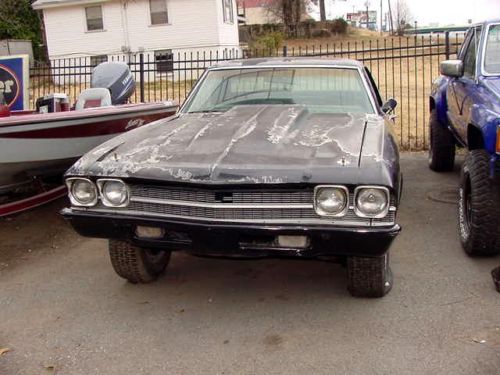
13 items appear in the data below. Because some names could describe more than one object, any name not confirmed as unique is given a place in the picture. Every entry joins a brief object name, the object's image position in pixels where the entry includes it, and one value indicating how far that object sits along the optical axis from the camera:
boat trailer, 6.39
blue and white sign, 7.15
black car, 3.28
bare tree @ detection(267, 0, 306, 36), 44.03
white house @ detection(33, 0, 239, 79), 25.48
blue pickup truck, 4.24
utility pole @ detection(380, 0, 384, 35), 75.43
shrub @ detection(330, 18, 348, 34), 44.97
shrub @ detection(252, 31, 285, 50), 29.03
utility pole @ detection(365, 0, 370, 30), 81.53
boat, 5.20
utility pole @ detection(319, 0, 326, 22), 48.44
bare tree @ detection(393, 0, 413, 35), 67.64
